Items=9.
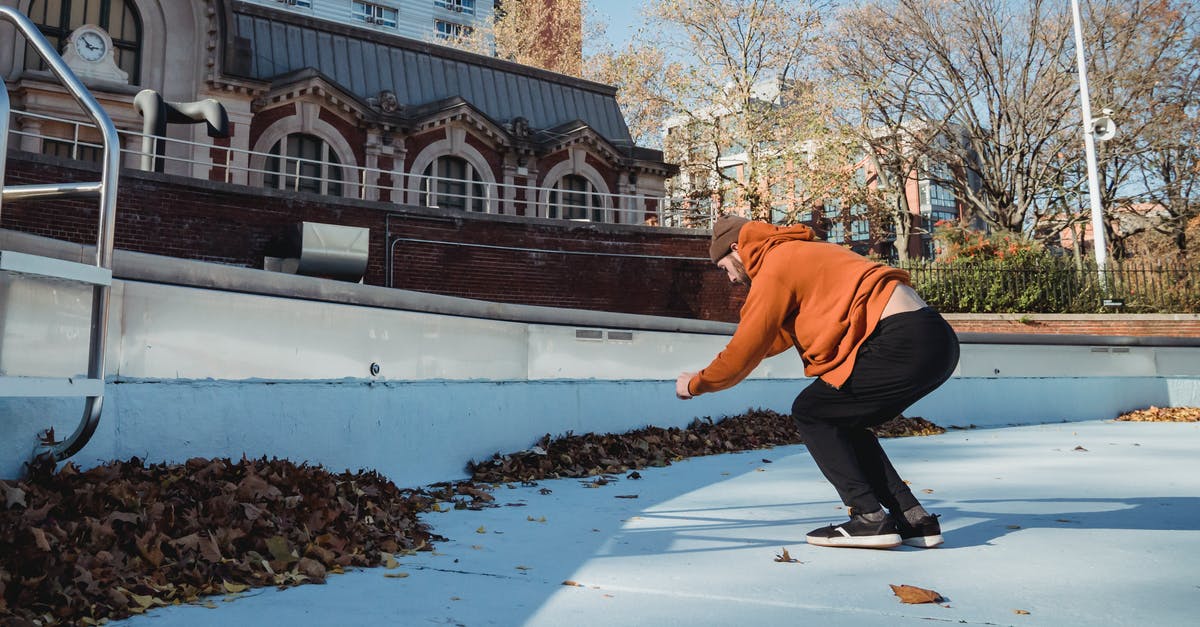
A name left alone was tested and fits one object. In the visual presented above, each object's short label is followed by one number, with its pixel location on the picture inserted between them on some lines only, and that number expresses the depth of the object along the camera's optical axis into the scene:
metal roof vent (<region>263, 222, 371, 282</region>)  16.77
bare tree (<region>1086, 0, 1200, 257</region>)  28.83
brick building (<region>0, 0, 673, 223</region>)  20.33
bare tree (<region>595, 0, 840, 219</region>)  30.55
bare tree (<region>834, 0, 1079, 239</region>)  30.52
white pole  22.14
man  3.85
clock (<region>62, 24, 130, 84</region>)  19.80
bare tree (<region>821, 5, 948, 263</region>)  32.22
